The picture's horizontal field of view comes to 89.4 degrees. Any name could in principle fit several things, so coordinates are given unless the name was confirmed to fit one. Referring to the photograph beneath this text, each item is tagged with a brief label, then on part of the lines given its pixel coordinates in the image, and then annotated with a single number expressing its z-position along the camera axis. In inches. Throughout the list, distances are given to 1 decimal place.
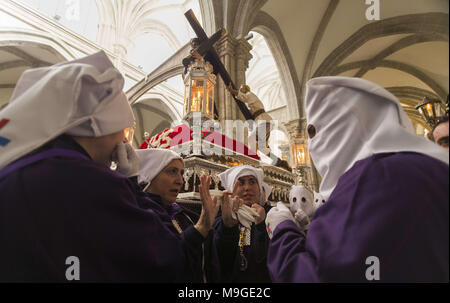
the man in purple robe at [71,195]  26.4
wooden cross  172.2
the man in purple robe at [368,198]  22.5
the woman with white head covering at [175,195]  49.7
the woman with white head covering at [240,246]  55.9
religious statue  191.3
